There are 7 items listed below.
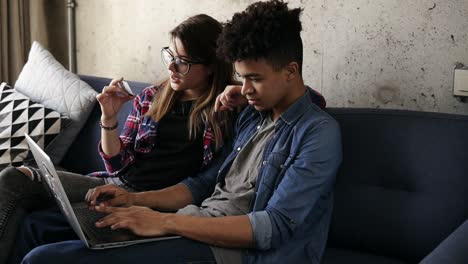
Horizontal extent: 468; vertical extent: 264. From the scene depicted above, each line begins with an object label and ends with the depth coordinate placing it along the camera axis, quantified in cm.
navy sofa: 175
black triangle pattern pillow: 259
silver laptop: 157
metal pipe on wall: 339
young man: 159
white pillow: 270
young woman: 204
